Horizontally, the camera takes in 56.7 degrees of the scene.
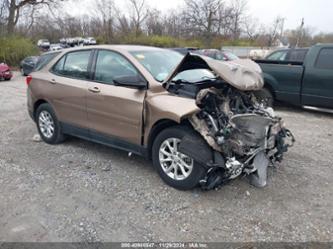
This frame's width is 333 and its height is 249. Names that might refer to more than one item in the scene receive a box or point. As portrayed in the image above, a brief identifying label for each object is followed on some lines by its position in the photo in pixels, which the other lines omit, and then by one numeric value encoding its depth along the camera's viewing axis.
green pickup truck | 7.17
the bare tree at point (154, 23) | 47.31
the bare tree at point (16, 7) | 28.88
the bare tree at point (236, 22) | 44.66
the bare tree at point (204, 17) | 40.25
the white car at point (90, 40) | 41.09
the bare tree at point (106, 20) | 45.53
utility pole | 53.97
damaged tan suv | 3.34
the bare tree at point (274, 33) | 51.85
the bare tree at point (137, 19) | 46.19
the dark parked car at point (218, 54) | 16.58
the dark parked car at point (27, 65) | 17.59
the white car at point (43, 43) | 38.90
